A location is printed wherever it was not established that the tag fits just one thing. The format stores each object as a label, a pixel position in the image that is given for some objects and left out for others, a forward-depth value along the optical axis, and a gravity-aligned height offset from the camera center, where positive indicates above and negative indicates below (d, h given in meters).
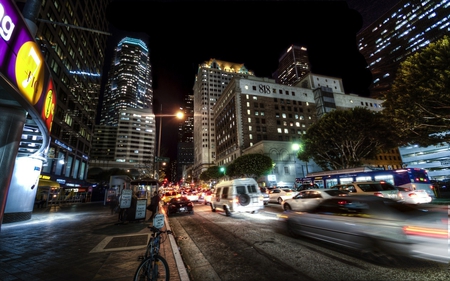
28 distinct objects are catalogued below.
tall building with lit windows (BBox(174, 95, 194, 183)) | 155.73 +14.18
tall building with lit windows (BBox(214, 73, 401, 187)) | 68.69 +27.36
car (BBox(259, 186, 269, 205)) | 21.43 -1.27
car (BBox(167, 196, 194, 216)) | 16.19 -1.37
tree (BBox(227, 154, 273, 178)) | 47.19 +5.36
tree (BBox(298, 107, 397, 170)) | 29.48 +7.28
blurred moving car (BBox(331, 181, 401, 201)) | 12.88 -0.39
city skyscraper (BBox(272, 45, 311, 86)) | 161.75 +102.88
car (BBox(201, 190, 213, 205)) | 24.20 -1.38
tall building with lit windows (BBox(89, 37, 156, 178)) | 115.75 +49.13
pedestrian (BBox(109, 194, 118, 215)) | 16.66 -1.09
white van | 12.80 -0.61
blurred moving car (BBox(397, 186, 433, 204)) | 13.16 -0.97
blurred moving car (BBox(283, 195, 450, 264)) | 4.04 -1.09
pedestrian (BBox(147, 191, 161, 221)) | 12.55 -0.84
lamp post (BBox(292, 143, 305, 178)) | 55.27 +7.17
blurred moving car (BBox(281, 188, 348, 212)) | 9.75 -0.53
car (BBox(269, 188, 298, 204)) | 20.05 -0.84
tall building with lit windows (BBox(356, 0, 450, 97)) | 94.19 +80.39
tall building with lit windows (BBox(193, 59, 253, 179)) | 109.25 +46.68
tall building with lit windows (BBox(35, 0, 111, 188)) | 35.66 +24.91
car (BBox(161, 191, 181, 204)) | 28.69 -0.72
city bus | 16.74 +0.66
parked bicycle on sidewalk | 3.49 -1.36
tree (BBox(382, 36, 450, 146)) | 14.71 +7.27
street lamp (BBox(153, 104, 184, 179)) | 19.57 +6.69
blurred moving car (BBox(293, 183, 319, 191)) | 21.82 -0.19
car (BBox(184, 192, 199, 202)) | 32.42 -1.42
